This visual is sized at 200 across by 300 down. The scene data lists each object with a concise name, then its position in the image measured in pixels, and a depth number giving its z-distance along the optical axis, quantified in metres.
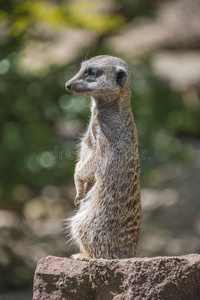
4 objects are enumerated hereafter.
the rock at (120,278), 4.76
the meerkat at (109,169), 5.71
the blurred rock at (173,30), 20.41
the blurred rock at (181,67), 19.98
